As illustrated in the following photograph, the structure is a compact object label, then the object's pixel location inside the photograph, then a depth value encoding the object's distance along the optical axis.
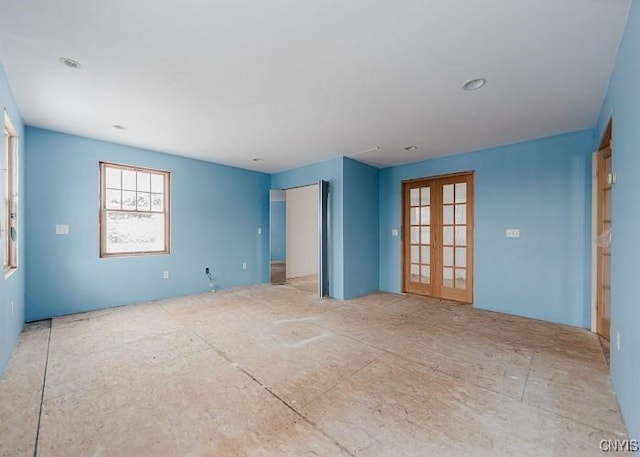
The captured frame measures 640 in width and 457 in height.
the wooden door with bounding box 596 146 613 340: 3.02
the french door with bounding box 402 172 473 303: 4.50
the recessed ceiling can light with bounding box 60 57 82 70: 2.12
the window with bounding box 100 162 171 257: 4.20
